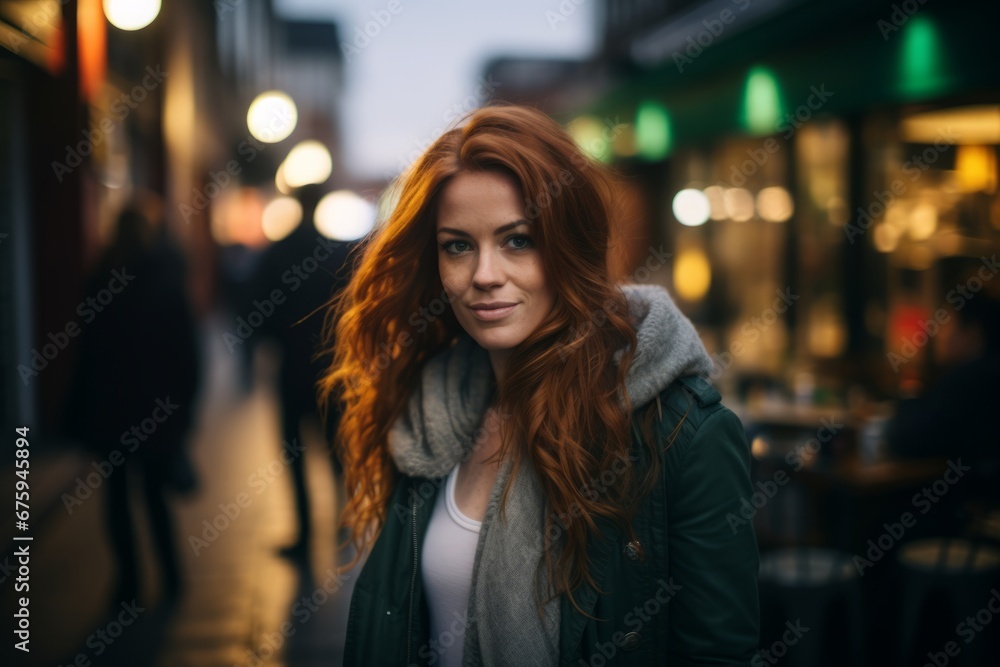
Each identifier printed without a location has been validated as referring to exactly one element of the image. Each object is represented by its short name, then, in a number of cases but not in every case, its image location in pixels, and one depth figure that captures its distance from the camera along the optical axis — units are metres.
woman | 1.69
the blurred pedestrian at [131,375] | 4.96
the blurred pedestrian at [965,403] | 4.29
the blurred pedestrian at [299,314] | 5.69
